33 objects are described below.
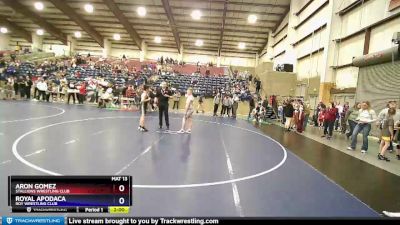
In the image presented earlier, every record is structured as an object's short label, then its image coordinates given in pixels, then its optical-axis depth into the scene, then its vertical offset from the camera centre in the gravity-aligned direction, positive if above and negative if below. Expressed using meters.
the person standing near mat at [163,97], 10.99 -0.49
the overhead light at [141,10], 28.76 +7.24
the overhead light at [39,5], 29.70 +7.39
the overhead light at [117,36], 37.40 +5.83
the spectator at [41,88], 21.39 -0.78
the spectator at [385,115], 8.72 -0.63
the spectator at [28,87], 21.91 -0.81
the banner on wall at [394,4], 12.62 +4.12
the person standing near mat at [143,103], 10.31 -0.74
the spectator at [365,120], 9.25 -0.78
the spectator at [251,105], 21.70 -1.18
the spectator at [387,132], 8.12 -0.98
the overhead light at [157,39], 37.43 +5.81
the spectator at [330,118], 12.66 -1.08
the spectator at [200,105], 23.03 -1.57
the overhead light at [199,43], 37.53 +5.69
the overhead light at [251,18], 29.42 +7.30
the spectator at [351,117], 12.48 -1.02
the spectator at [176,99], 23.52 -1.16
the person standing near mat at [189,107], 10.62 -0.80
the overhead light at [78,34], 37.97 +5.93
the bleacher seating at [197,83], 26.27 +0.31
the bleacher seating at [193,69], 33.92 +2.03
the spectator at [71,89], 21.33 -0.76
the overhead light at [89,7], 29.05 +7.28
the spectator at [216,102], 21.29 -1.09
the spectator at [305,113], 15.39 -1.10
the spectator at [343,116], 15.39 -1.17
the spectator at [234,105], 21.18 -1.23
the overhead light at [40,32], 38.81 +6.08
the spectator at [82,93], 21.27 -0.99
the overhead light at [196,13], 28.62 +7.18
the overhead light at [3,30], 37.11 +5.89
